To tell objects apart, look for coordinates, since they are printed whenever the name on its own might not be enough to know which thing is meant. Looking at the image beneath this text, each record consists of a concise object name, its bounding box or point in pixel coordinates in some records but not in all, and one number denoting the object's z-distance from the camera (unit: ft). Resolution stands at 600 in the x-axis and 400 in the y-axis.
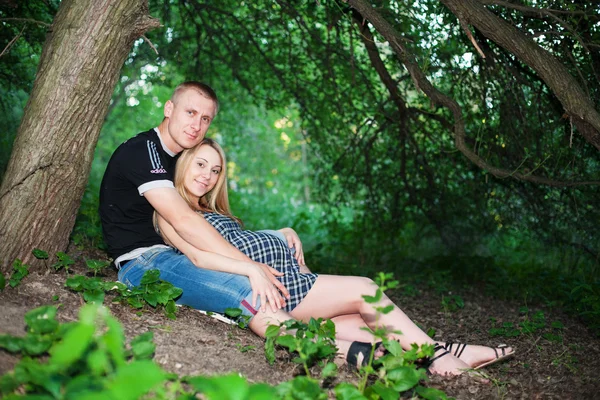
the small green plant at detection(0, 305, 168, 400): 5.40
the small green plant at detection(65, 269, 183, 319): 10.69
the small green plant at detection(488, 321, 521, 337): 14.17
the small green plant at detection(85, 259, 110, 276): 11.60
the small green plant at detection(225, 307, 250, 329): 10.85
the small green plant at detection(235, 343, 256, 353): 10.25
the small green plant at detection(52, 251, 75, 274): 11.69
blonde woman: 10.87
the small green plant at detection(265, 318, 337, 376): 9.04
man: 11.16
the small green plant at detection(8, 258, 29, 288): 10.62
